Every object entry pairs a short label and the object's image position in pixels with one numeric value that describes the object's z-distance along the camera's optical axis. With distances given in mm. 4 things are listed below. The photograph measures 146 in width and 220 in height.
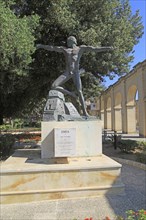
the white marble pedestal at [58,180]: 3498
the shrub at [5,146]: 7248
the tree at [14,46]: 5234
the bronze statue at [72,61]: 4948
